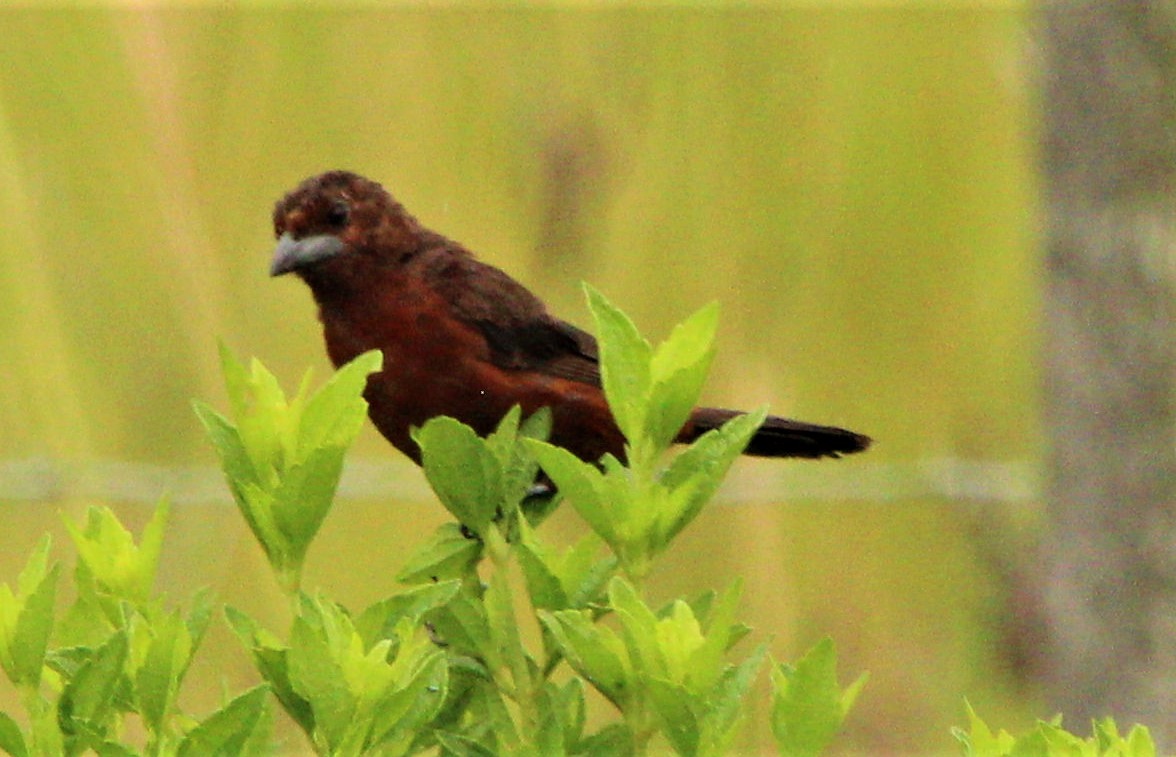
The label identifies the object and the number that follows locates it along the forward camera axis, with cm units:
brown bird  523
